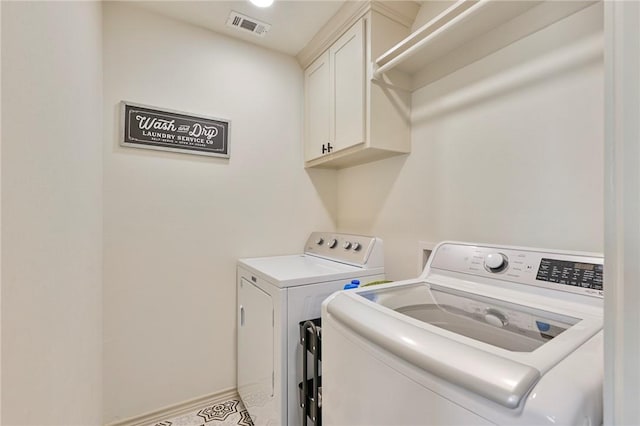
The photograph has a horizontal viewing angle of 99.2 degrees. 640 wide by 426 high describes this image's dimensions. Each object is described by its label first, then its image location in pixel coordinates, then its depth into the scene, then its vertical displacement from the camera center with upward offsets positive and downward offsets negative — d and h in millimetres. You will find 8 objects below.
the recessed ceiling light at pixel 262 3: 1551 +1208
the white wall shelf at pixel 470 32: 1115 +856
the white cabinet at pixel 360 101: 1604 +702
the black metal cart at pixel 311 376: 1176 -740
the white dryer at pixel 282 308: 1295 -499
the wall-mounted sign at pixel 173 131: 1653 +533
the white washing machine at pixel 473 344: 466 -307
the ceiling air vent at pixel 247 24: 1750 +1259
